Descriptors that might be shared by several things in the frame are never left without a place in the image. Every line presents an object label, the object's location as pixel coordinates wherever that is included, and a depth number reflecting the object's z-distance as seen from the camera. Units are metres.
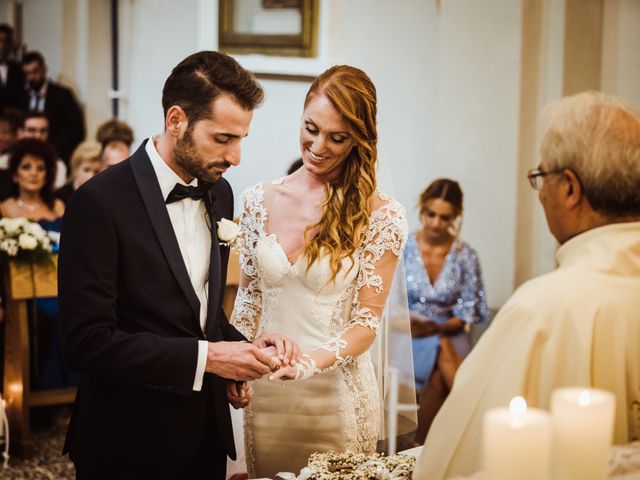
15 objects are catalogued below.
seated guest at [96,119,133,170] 6.86
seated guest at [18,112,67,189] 7.64
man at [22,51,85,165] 8.48
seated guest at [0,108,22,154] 7.88
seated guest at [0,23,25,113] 8.75
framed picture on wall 6.43
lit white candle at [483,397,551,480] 1.15
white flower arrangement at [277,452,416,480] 1.93
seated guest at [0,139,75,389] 5.93
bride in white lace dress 2.62
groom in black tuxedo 1.99
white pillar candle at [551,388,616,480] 1.25
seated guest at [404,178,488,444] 5.09
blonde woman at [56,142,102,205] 6.63
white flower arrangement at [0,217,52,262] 4.73
